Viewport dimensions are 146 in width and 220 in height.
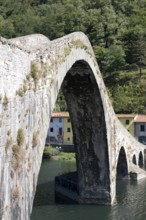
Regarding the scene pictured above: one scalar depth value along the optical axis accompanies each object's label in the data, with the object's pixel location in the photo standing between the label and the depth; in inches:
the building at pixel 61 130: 2443.8
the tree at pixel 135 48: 3118.4
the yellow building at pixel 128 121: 2404.0
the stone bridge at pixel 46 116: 542.3
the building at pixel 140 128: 2380.7
